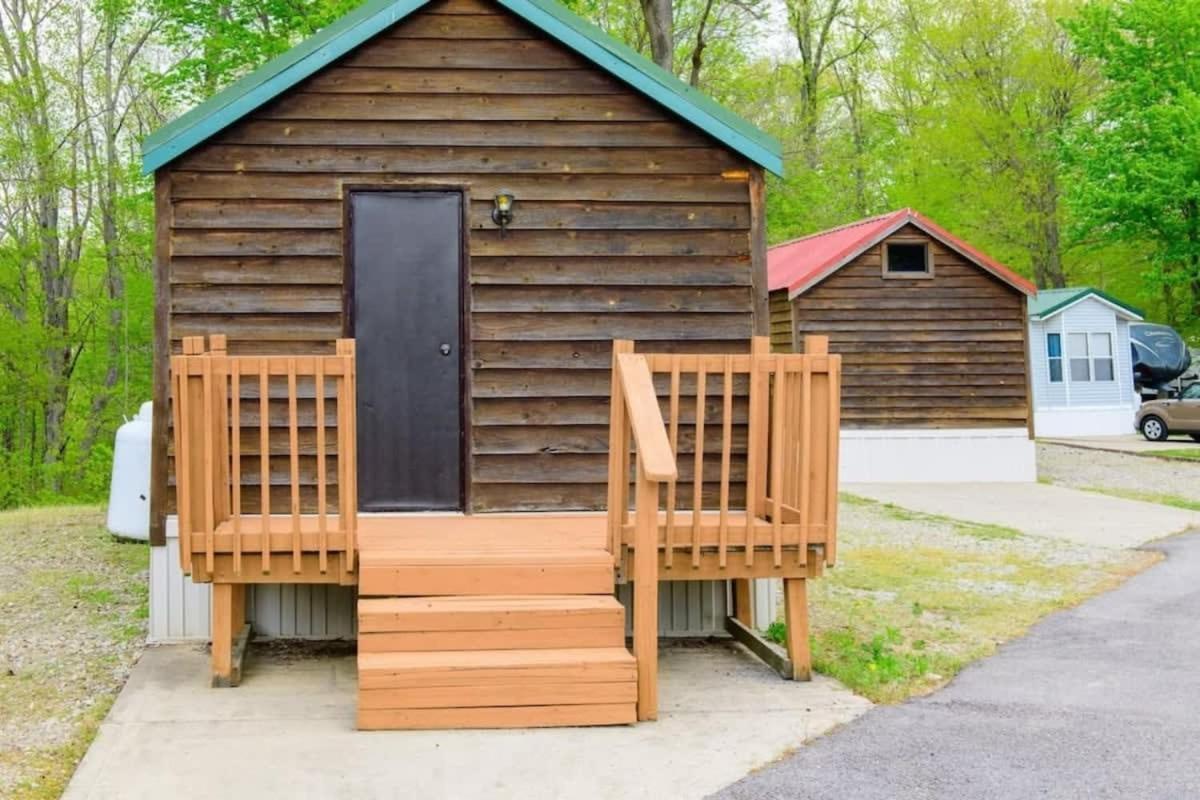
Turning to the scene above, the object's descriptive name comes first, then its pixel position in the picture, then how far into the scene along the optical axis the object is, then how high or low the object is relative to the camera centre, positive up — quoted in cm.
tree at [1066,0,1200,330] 3067 +732
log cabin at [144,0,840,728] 714 +96
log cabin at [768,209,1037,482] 1934 +106
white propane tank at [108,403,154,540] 1058 -55
